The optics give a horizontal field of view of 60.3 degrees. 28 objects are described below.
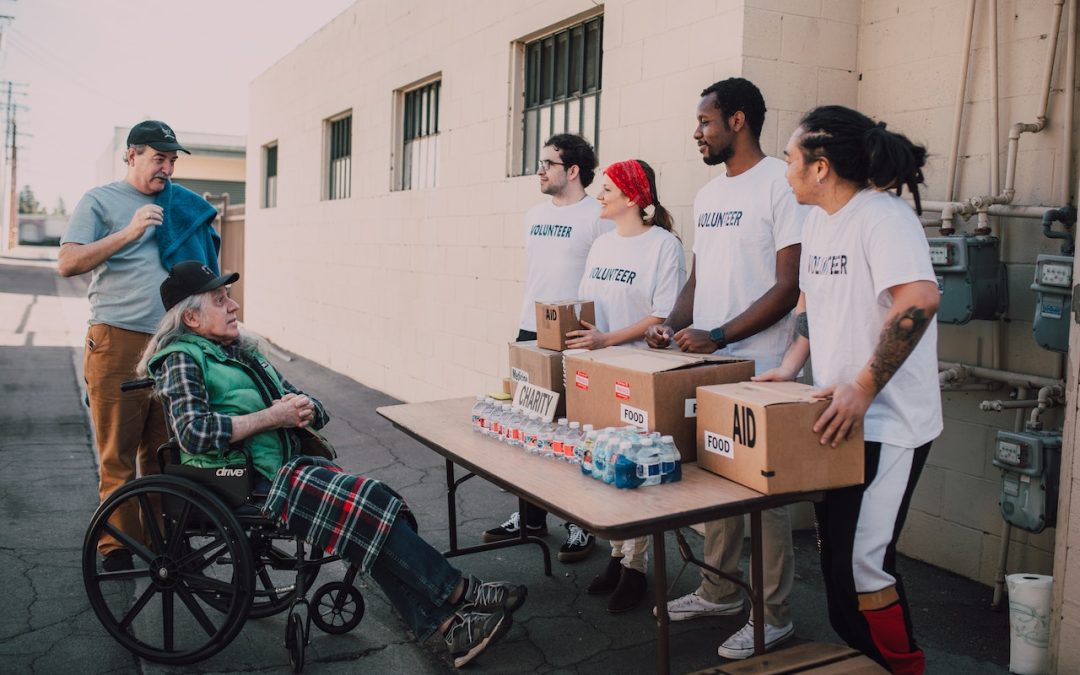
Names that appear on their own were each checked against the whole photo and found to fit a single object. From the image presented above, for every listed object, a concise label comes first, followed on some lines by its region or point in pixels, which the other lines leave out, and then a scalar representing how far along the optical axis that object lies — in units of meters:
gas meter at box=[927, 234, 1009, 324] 3.83
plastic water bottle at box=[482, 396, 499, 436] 3.54
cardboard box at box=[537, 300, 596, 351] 3.62
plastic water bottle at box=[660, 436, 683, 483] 2.75
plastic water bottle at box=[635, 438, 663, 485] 2.73
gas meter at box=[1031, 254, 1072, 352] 3.46
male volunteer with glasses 4.52
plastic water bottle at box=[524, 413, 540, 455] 3.24
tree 94.68
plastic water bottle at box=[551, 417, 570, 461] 3.14
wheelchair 3.15
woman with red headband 3.85
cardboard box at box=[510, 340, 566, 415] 3.53
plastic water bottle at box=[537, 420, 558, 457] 3.18
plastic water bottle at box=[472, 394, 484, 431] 3.61
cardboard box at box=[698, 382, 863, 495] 2.56
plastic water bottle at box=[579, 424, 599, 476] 2.87
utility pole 53.00
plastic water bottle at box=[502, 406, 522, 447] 3.38
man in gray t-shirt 4.13
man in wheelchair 3.16
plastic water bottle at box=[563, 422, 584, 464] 3.07
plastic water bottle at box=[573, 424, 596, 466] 2.93
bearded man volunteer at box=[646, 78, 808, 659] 3.41
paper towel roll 3.31
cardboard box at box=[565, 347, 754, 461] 2.89
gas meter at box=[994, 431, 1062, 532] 3.50
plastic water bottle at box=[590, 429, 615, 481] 2.79
